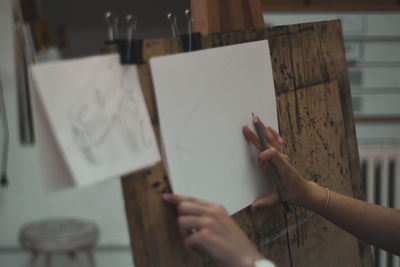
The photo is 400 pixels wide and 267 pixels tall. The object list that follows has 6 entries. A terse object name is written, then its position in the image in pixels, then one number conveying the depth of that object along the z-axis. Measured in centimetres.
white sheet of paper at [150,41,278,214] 176
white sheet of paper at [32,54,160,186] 144
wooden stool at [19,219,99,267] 328
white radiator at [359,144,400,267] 340
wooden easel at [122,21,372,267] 171
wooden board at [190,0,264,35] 208
